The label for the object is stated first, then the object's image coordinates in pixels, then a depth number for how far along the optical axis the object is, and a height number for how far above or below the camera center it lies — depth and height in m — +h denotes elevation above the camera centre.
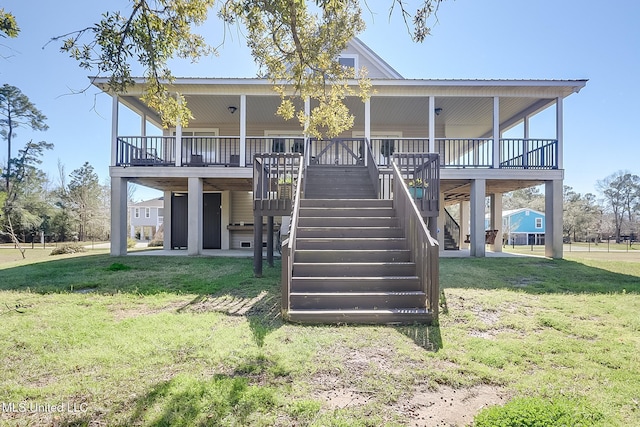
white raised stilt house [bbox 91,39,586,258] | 10.52 +2.61
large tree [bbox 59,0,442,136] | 5.21 +3.11
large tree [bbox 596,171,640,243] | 42.09 +3.04
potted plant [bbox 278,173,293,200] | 7.71 +0.76
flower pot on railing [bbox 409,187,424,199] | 8.09 +0.69
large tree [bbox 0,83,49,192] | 29.55 +9.27
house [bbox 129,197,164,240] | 41.50 +0.13
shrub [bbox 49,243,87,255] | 14.59 -1.33
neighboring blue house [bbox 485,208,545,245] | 38.12 -0.60
